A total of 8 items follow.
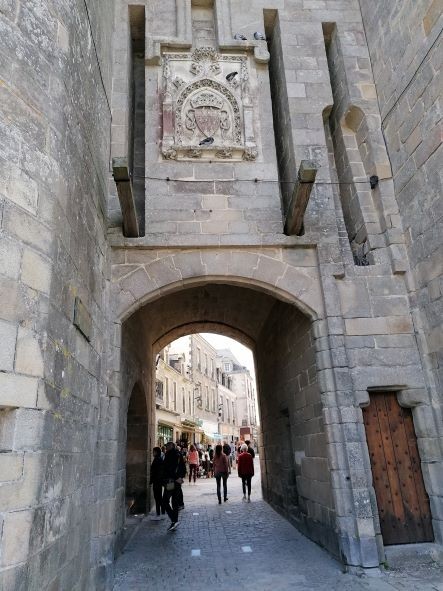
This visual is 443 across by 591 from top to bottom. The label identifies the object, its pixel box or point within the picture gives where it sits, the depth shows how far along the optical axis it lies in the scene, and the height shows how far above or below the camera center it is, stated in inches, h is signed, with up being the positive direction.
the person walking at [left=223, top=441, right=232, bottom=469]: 411.3 +5.6
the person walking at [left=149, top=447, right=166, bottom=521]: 287.7 -10.8
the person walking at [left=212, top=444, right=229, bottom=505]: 351.3 -7.7
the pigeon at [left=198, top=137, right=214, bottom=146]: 222.2 +150.5
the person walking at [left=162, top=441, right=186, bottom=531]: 255.1 -12.9
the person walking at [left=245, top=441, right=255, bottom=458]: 399.2 +3.9
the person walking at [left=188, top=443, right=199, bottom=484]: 547.5 -4.1
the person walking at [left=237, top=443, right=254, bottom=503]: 362.3 -10.3
